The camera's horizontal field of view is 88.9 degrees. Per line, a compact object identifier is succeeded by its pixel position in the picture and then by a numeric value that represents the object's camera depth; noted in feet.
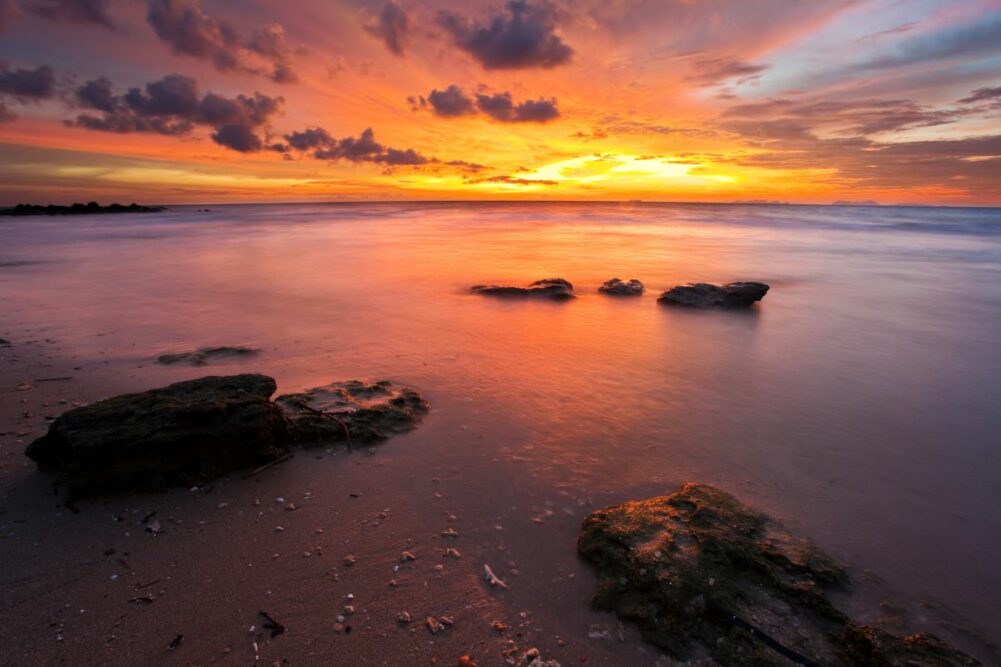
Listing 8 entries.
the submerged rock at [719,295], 36.60
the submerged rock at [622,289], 42.12
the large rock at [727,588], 8.68
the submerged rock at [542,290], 40.01
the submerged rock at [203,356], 22.57
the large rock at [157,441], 12.32
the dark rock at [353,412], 15.56
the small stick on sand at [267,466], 13.50
